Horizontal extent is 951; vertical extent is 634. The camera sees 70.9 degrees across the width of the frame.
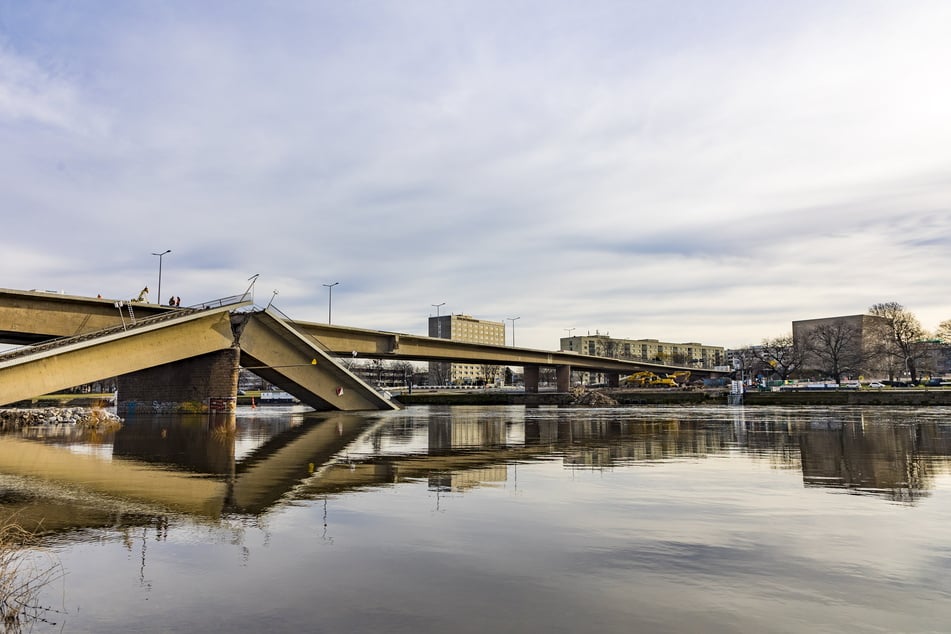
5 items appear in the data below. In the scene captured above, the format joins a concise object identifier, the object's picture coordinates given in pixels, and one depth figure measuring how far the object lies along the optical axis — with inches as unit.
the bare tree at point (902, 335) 4217.0
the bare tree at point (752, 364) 5531.5
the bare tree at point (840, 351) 4601.9
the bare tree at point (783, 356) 5196.9
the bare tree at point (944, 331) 4633.4
